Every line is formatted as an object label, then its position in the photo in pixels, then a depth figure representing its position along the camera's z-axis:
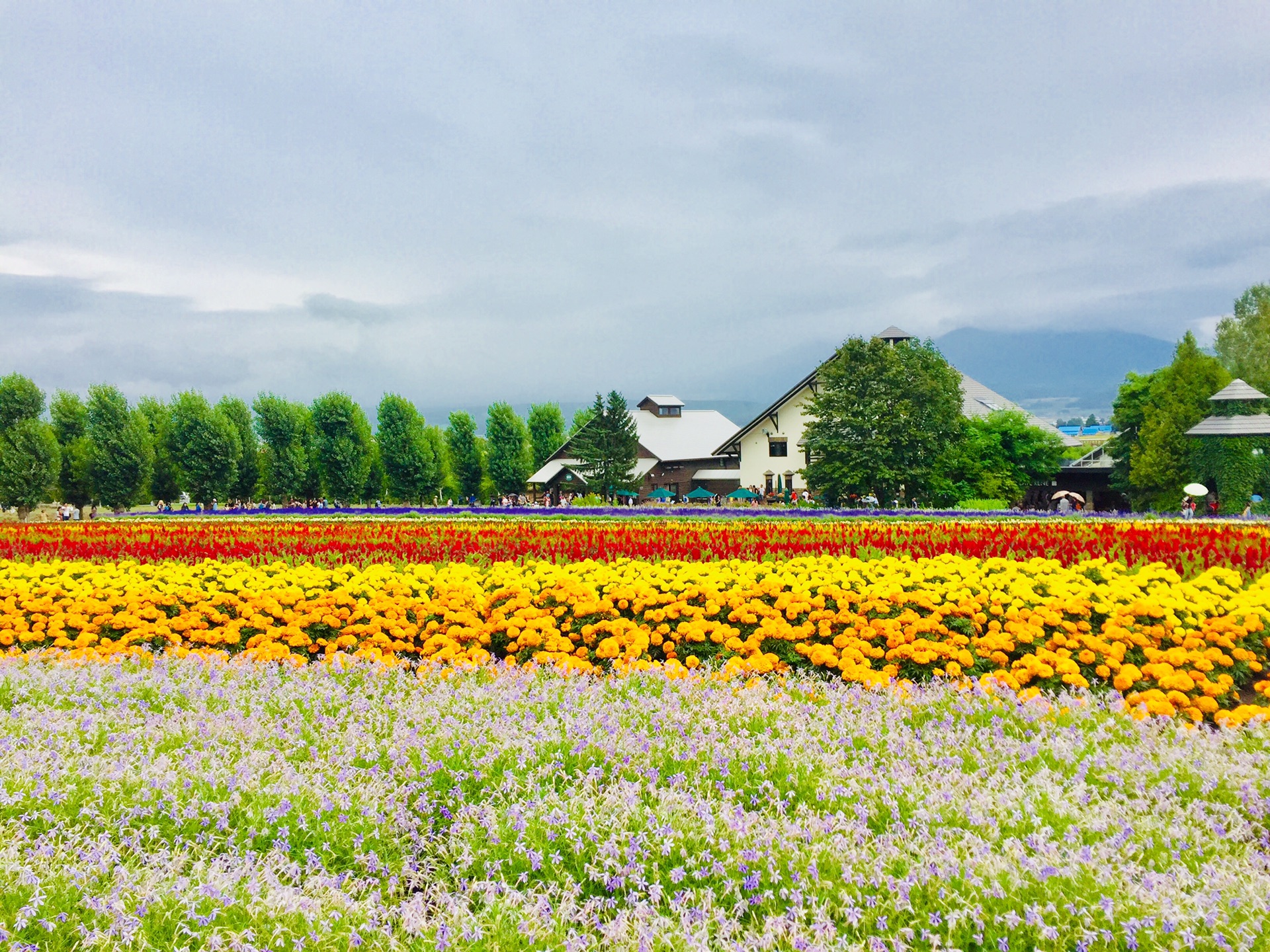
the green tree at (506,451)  74.00
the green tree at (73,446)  64.69
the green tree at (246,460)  67.06
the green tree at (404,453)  69.12
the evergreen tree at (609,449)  52.81
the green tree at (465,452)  75.00
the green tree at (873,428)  40.41
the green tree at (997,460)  44.28
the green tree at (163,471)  66.81
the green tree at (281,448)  66.88
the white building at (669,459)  62.38
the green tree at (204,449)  63.94
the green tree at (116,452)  62.25
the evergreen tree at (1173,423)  40.25
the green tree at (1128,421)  44.59
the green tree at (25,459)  59.47
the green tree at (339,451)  67.62
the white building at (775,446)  55.50
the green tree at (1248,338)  58.34
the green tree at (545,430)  80.88
